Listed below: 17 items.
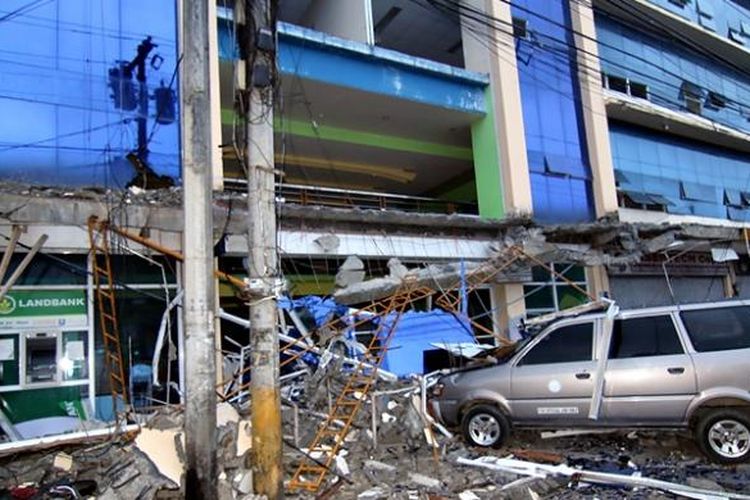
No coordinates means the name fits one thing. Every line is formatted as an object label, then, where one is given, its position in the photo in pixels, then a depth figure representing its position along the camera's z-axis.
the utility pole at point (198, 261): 5.84
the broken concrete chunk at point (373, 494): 6.62
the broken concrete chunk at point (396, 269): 12.51
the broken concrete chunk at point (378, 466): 7.63
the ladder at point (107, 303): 9.80
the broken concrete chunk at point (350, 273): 12.55
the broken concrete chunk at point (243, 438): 7.02
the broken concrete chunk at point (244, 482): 6.26
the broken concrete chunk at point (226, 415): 7.36
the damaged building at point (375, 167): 10.40
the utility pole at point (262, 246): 6.25
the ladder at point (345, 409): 7.16
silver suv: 7.48
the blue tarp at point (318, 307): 11.93
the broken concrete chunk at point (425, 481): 6.96
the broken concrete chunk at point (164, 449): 6.59
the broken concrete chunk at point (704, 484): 6.40
